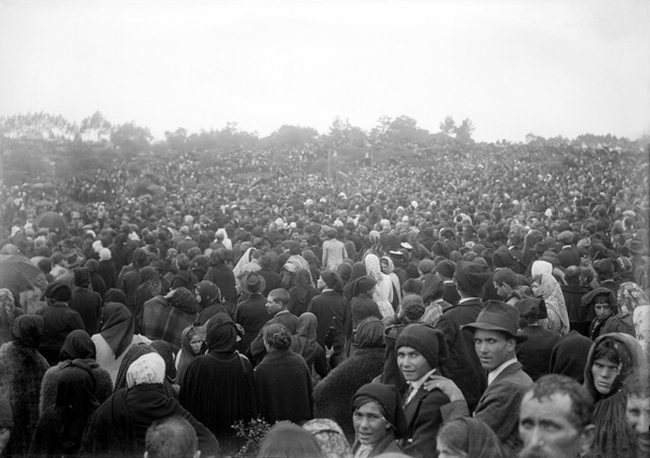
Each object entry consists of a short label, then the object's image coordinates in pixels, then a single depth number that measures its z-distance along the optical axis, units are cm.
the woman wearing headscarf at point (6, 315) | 489
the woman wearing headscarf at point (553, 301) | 556
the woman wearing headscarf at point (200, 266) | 814
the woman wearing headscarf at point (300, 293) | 753
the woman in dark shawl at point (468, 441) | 263
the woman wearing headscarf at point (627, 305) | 488
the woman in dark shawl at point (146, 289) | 726
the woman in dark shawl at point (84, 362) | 425
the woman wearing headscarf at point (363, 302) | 602
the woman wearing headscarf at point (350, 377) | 465
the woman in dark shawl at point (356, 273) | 721
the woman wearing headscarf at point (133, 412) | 361
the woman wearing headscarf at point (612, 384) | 300
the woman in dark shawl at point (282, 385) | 466
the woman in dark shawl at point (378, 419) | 327
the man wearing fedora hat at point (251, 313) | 645
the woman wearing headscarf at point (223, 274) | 800
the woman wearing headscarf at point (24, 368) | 458
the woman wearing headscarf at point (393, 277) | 775
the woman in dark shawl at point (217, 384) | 449
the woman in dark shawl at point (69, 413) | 407
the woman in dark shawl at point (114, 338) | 519
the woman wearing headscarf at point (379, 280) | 733
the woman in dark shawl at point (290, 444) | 259
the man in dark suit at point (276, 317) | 562
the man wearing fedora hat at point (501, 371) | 317
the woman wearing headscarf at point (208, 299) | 598
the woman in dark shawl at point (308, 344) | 557
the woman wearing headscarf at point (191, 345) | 529
